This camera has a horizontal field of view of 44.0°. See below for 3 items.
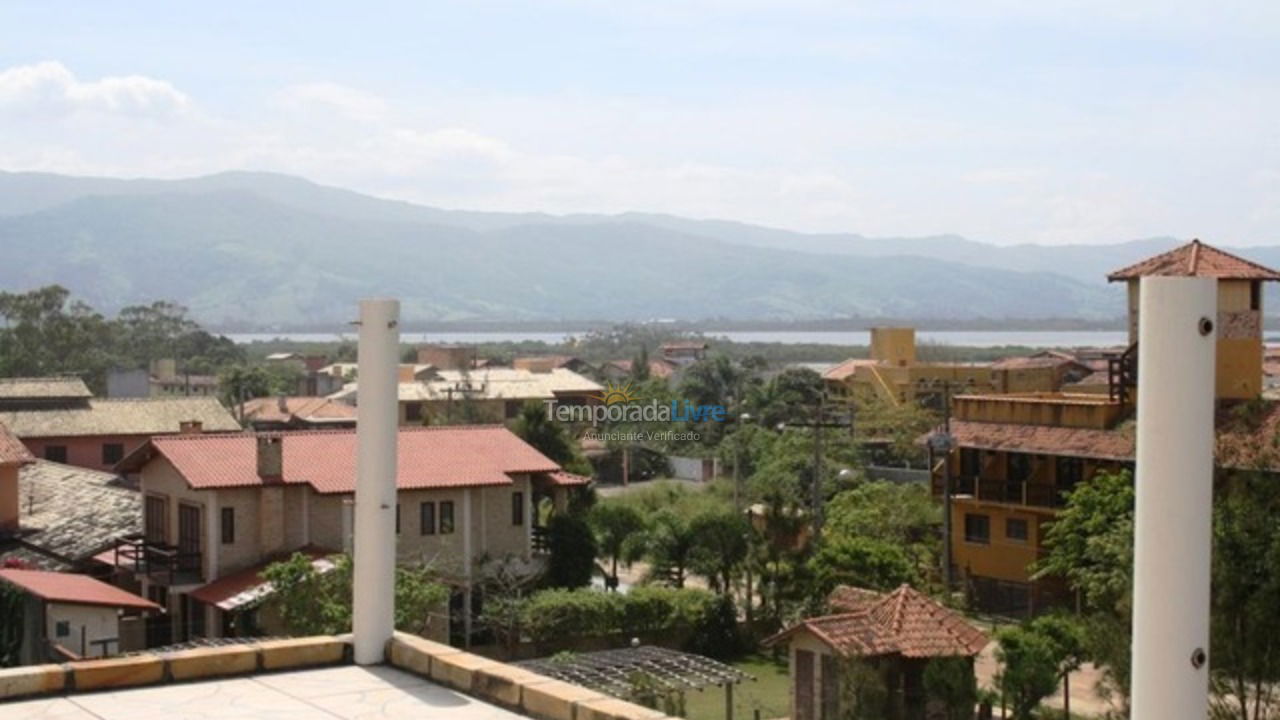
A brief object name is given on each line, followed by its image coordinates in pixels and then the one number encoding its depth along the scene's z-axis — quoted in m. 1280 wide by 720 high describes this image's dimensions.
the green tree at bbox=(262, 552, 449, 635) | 22.67
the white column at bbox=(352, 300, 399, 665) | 9.01
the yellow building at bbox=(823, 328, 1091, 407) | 61.88
